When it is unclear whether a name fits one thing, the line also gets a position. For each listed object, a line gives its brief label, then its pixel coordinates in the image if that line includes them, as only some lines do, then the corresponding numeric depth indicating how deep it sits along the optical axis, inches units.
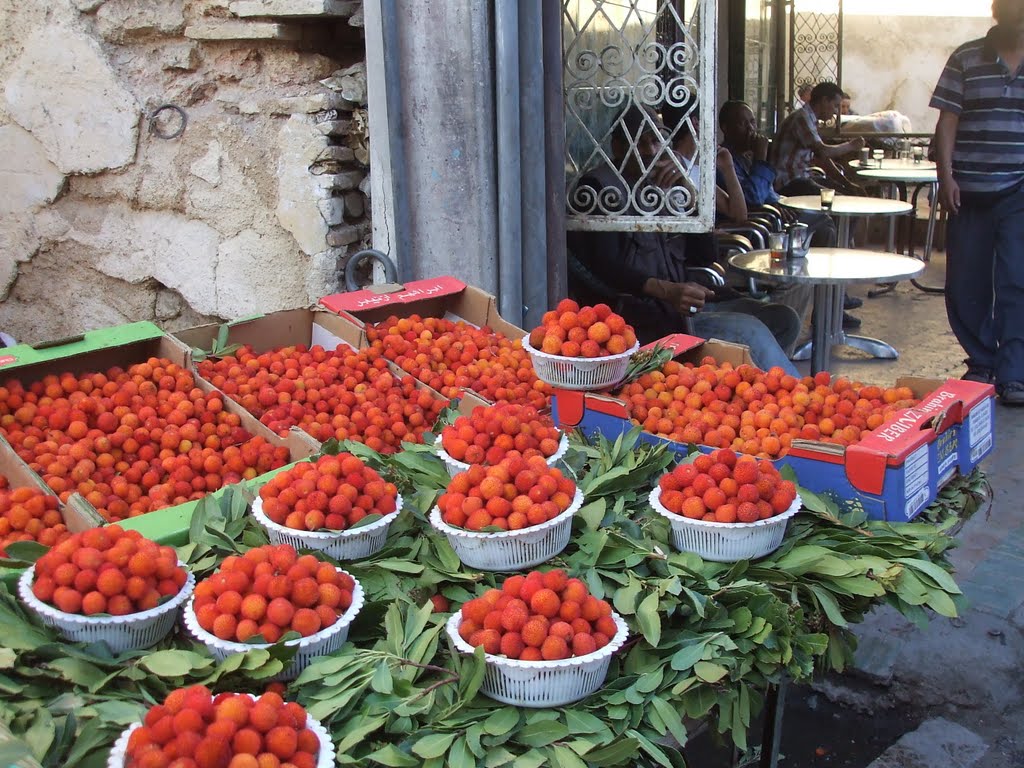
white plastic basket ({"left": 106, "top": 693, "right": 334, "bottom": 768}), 48.4
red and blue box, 81.9
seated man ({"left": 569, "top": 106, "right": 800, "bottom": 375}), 166.9
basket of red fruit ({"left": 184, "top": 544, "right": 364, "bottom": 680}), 61.4
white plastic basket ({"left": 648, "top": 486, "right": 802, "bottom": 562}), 74.1
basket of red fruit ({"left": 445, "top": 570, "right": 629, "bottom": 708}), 59.4
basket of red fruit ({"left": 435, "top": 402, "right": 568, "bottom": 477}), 82.6
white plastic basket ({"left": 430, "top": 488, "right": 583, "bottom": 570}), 71.9
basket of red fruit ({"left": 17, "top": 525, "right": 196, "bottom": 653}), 62.8
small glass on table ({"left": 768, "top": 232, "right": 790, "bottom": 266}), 197.7
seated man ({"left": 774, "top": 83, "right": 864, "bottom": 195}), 329.7
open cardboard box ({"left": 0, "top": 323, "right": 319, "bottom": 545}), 103.1
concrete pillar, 147.2
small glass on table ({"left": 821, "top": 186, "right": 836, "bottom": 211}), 238.8
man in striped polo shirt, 197.6
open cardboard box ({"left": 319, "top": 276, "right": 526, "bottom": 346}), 133.3
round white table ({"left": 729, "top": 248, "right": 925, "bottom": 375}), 182.7
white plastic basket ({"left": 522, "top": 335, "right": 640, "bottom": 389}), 97.8
